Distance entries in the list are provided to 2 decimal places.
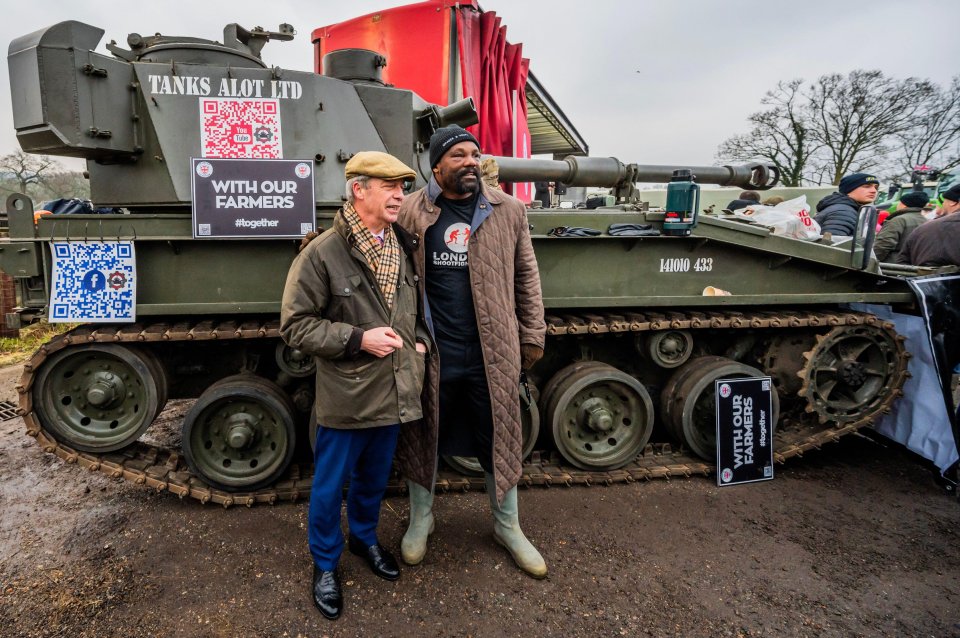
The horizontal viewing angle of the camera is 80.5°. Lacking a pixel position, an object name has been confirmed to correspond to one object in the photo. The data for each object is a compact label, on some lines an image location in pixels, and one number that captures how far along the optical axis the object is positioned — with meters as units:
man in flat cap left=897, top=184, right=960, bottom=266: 4.76
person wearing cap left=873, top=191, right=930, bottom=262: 6.47
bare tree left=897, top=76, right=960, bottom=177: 23.58
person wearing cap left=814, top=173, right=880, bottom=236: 5.36
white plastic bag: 4.51
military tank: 3.61
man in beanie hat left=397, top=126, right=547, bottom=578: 2.96
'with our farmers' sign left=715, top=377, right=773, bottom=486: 4.34
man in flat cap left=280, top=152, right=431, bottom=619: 2.56
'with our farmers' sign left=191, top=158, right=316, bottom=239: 3.60
